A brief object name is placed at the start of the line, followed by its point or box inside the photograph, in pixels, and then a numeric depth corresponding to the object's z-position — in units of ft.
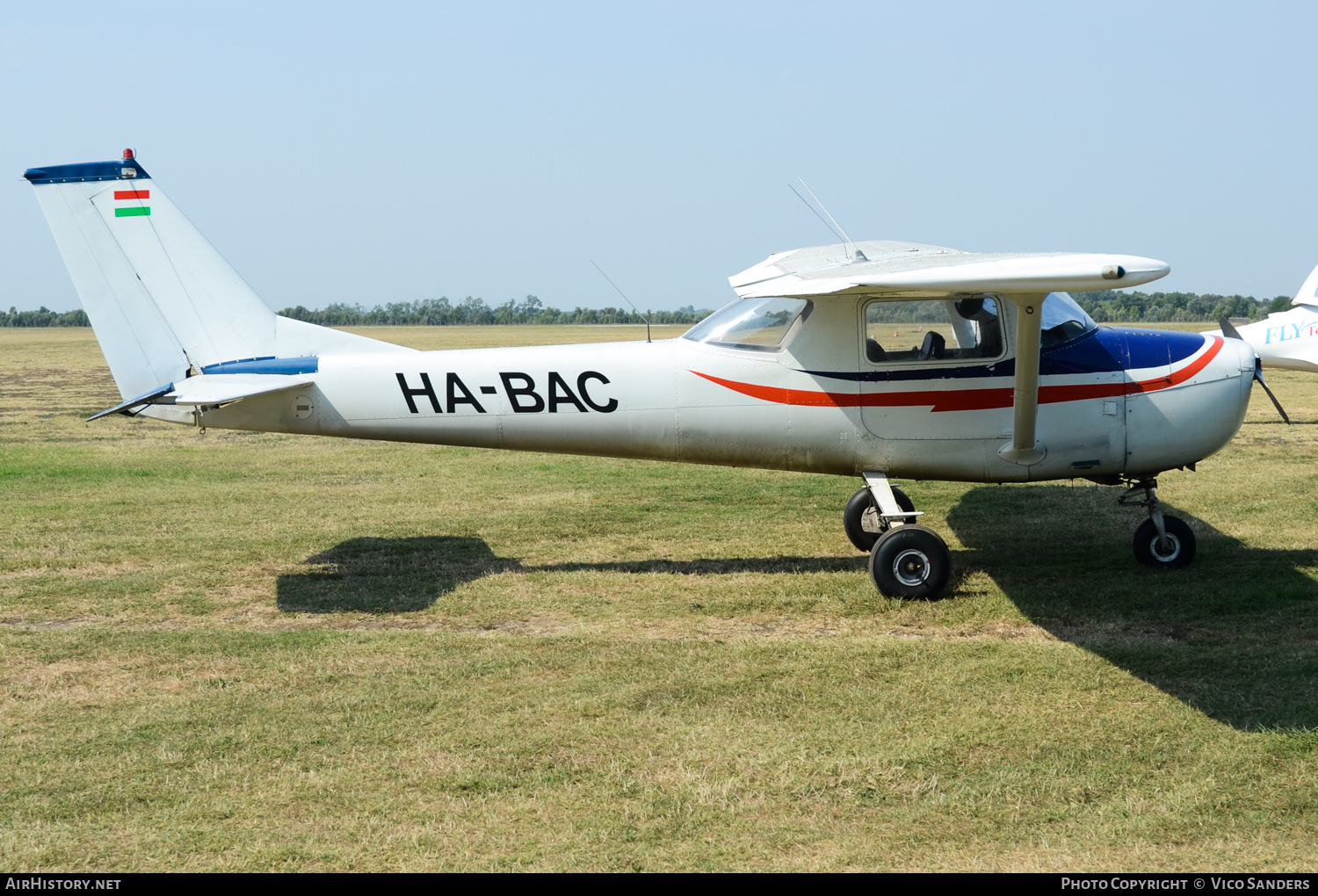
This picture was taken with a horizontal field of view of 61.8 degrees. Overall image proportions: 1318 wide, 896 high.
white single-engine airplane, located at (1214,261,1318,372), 58.59
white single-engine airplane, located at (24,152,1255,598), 25.76
